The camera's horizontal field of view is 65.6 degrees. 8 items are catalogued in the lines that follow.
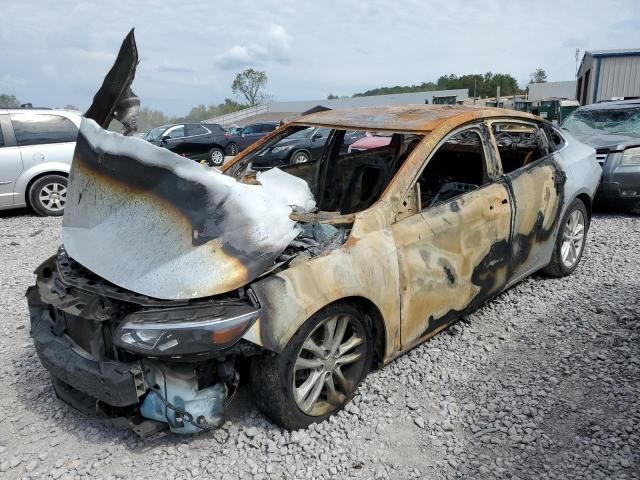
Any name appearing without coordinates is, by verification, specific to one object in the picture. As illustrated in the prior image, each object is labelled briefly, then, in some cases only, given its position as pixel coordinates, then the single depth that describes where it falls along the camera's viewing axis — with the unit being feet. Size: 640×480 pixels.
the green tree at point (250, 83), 226.79
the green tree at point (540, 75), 287.48
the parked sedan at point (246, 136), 65.16
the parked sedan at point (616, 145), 22.15
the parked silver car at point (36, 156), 25.80
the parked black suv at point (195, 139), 58.44
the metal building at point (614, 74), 69.56
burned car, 7.87
